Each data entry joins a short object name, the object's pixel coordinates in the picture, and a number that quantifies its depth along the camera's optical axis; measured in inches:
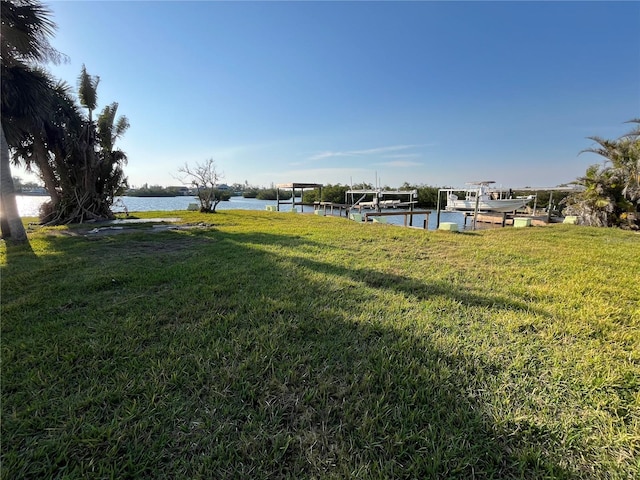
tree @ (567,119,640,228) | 378.0
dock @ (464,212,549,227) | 596.0
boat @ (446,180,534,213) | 724.0
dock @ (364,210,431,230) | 506.4
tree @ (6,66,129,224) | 362.6
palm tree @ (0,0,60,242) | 202.2
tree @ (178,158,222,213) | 595.5
